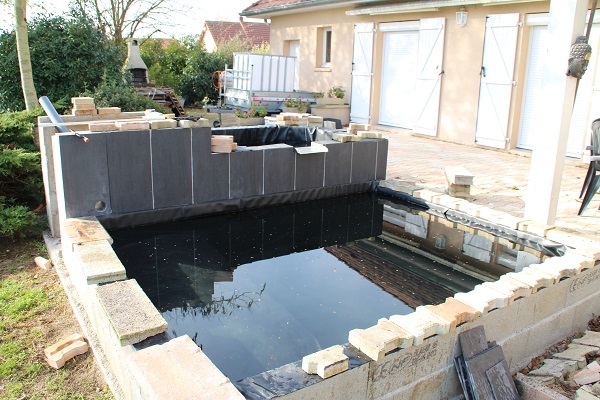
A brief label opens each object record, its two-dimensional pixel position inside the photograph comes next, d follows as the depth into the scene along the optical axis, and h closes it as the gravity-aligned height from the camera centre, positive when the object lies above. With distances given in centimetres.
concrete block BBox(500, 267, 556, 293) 319 -115
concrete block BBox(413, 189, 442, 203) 556 -114
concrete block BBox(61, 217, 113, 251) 374 -115
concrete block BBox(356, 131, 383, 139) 616 -57
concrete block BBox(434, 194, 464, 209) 532 -115
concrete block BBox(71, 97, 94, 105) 565 -26
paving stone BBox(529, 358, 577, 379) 305 -163
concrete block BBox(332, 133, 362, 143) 592 -59
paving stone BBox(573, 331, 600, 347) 334 -159
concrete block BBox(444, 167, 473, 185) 595 -100
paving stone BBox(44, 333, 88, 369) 293 -157
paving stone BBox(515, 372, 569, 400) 287 -165
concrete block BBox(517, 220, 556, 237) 432 -113
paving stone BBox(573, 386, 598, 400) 277 -160
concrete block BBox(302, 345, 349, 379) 225 -120
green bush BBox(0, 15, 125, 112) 1027 +33
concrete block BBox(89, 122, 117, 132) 442 -42
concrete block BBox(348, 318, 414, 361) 240 -118
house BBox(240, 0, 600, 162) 898 +50
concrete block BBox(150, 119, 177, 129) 461 -39
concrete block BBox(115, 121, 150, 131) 448 -41
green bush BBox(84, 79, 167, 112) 965 -37
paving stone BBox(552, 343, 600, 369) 314 -160
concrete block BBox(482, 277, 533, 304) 302 -115
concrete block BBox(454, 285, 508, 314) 287 -117
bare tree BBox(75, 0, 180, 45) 1861 +235
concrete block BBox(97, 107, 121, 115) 574 -36
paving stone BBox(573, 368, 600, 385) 293 -159
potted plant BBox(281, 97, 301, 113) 1196 -51
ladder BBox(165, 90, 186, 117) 1320 -63
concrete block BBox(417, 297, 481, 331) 270 -117
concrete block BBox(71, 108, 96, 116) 563 -38
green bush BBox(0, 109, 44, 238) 461 -101
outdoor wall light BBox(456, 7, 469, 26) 987 +137
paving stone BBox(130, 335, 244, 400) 202 -119
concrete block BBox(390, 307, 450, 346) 256 -118
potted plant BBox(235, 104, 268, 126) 1122 -73
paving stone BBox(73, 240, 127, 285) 308 -114
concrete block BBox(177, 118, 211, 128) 477 -39
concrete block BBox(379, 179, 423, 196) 586 -113
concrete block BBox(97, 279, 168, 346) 244 -117
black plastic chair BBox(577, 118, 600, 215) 556 -86
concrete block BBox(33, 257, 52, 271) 422 -151
